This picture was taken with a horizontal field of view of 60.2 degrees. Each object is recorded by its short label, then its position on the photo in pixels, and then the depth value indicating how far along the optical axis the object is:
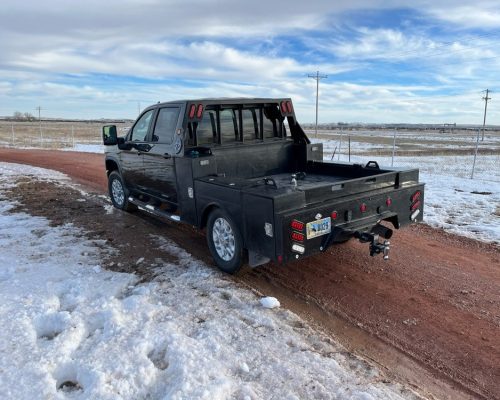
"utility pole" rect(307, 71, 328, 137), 59.91
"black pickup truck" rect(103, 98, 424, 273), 4.41
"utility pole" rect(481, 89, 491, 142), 76.69
